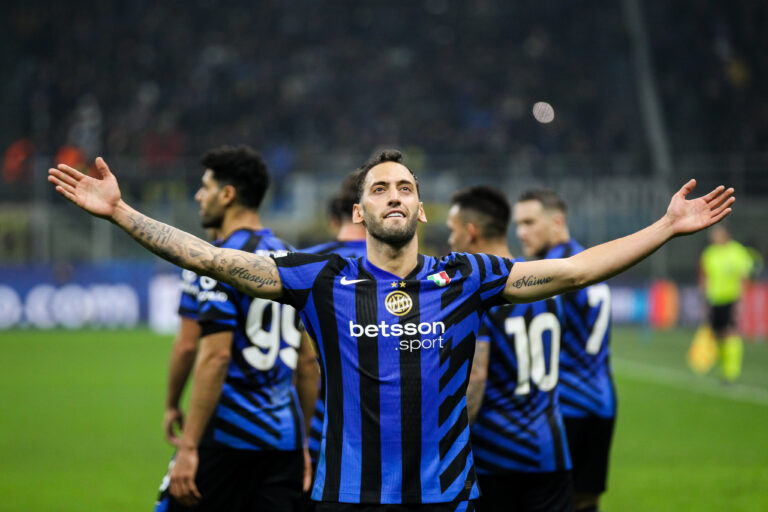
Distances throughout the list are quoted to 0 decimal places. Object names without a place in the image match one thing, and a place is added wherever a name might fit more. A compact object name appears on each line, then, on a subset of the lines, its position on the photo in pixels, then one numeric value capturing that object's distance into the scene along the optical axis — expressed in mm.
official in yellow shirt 30687
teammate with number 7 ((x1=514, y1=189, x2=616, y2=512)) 11805
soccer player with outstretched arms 7332
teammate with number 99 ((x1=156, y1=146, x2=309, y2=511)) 9344
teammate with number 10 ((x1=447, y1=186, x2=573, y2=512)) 9812
